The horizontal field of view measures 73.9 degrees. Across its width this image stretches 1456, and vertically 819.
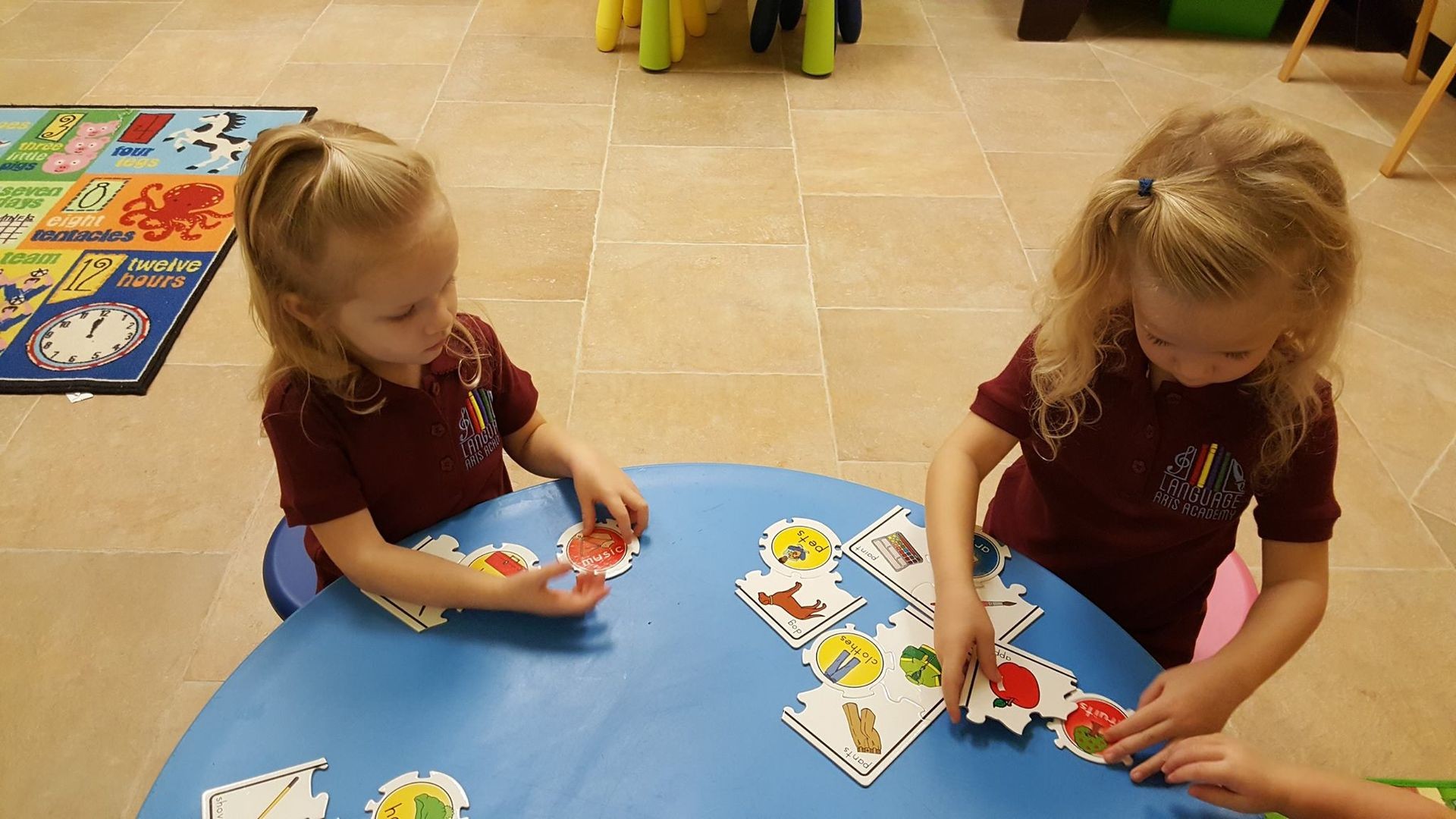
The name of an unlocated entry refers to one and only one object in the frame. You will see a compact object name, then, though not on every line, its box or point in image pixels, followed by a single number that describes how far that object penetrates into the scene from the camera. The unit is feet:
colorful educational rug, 7.55
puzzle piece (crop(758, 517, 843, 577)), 3.46
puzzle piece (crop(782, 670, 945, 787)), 2.92
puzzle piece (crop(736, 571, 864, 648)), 3.27
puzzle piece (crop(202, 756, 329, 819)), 2.70
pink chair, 4.36
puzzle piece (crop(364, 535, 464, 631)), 3.21
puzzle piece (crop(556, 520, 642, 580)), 3.44
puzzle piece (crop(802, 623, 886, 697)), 3.12
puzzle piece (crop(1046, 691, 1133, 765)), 2.96
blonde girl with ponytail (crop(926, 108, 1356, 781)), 2.97
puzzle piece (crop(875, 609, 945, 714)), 3.10
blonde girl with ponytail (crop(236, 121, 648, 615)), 3.12
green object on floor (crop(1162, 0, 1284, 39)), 12.97
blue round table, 2.82
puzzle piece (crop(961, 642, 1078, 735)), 3.03
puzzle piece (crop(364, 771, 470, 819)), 2.72
